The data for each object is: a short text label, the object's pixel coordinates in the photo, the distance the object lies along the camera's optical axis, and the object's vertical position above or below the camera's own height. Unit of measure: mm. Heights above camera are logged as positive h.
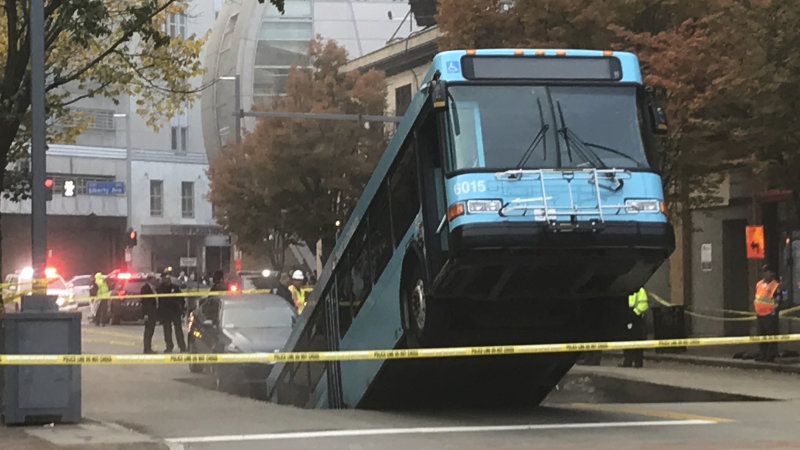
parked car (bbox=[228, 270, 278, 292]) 36578 -652
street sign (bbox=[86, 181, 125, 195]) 68688 +4043
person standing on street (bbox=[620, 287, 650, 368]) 23922 -1369
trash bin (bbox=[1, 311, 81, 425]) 12250 -1054
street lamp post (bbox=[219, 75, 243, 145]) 37009 +4969
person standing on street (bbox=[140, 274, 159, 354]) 27347 -1229
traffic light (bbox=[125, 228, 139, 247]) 47250 +870
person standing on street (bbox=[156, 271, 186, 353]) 27203 -1085
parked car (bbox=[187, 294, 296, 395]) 20406 -1181
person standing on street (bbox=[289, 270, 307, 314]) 30594 -879
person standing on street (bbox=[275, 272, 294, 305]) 28734 -726
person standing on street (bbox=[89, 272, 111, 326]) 42031 -1355
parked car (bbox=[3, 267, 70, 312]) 40544 -885
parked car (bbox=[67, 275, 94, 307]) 48144 -985
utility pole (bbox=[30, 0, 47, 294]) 12562 +1136
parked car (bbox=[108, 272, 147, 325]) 41719 -1360
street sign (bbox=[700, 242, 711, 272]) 31234 -116
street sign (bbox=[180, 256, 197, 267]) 69150 -34
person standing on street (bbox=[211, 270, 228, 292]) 34947 -624
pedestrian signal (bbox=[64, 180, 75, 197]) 42728 +2507
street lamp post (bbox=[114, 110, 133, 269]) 67381 +4260
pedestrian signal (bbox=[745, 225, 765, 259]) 24625 +193
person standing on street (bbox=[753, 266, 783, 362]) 22484 -960
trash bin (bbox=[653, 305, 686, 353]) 26609 -1448
